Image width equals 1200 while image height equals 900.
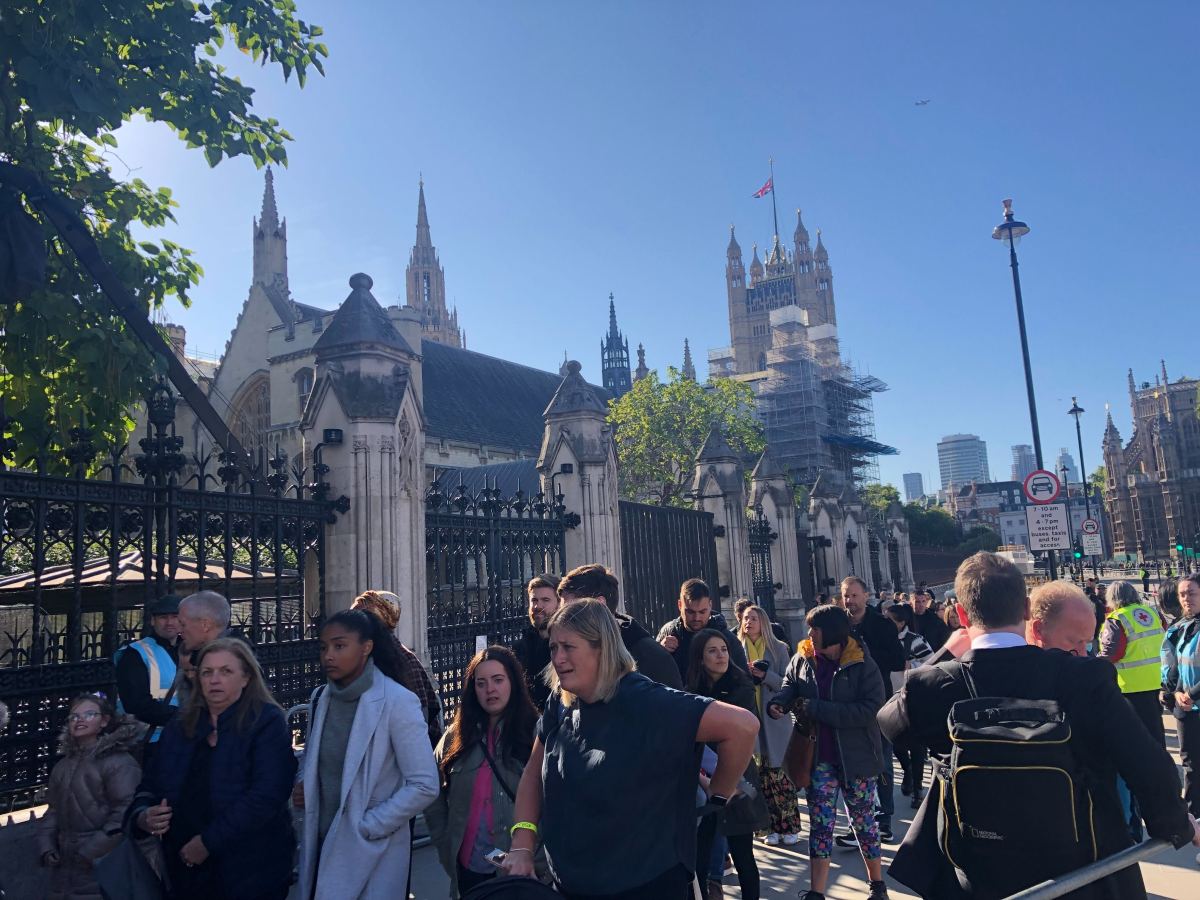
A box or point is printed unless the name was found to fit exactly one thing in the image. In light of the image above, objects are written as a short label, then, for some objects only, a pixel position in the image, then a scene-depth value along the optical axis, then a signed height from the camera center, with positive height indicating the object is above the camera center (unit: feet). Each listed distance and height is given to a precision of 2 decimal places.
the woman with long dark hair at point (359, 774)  10.64 -2.48
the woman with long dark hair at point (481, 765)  11.87 -2.71
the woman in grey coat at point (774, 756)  18.02 -4.20
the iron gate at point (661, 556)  34.68 +0.08
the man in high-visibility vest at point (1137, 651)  19.07 -2.69
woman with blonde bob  8.37 -2.05
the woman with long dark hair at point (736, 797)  12.64 -3.29
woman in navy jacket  10.66 -2.55
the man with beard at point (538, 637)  15.23 -1.25
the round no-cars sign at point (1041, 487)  38.04 +2.14
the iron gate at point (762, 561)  46.09 -0.46
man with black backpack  8.33 -2.27
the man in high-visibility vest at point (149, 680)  13.23 -1.40
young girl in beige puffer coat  12.69 -3.00
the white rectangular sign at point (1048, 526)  38.17 +0.38
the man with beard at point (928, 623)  27.69 -2.60
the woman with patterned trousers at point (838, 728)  15.34 -3.28
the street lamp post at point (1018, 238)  43.86 +15.15
